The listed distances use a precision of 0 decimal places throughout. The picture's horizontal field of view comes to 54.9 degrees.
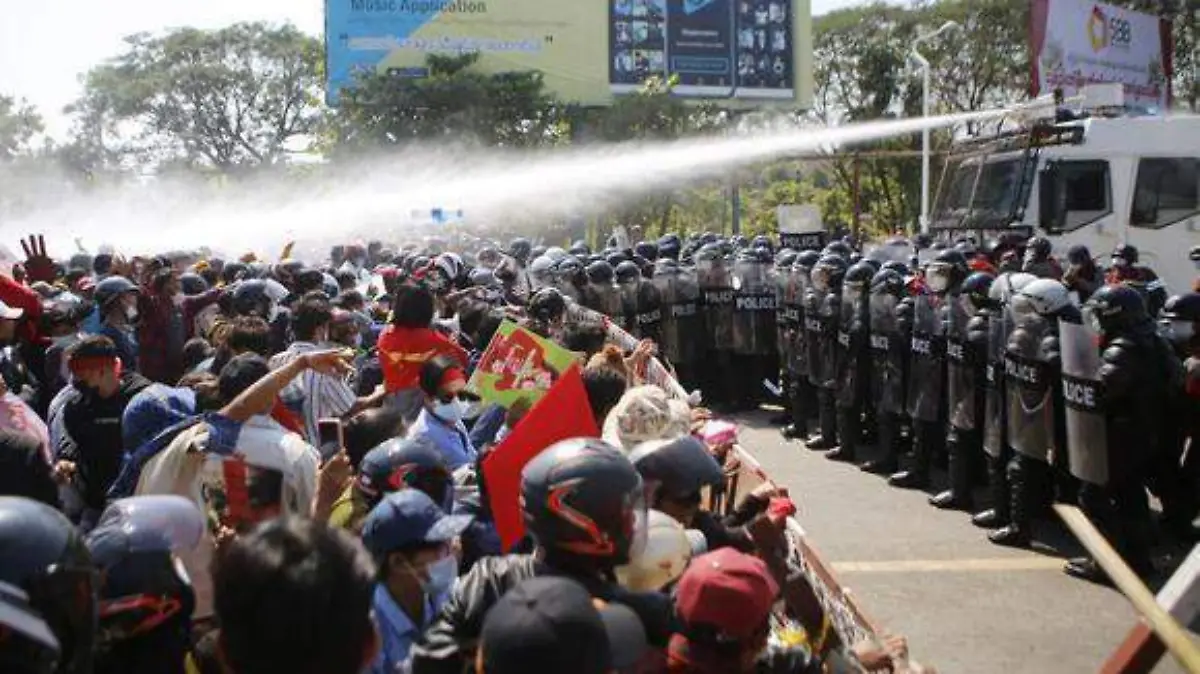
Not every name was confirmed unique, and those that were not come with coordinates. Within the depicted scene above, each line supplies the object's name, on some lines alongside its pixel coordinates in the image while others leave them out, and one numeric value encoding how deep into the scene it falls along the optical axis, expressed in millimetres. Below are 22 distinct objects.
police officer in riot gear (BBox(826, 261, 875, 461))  9758
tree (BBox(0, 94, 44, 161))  45781
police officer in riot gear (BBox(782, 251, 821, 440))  11008
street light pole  21267
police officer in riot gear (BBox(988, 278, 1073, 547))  7125
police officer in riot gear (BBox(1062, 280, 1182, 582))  6453
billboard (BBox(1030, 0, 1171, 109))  31141
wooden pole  2252
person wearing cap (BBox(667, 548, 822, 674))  2555
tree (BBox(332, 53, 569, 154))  30953
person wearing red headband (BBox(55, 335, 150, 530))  4910
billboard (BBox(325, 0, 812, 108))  32094
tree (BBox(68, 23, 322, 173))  44594
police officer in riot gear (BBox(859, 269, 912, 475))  9219
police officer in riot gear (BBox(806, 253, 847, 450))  10250
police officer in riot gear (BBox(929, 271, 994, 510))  8125
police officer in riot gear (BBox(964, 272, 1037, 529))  7648
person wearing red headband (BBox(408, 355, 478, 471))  4727
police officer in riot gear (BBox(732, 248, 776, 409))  12297
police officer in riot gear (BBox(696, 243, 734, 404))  12539
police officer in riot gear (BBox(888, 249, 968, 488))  8625
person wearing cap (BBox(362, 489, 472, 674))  3084
